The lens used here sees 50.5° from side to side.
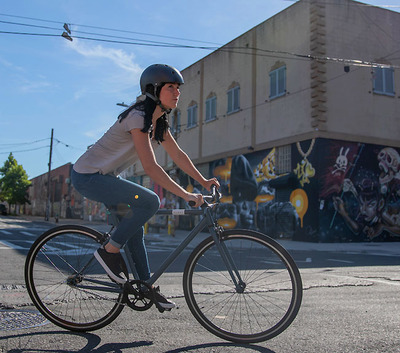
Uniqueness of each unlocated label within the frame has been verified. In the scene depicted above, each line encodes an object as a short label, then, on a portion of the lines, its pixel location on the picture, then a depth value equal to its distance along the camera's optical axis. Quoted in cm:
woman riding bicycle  297
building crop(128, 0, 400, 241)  1780
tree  6631
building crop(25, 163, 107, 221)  4718
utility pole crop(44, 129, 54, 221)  4082
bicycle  287
